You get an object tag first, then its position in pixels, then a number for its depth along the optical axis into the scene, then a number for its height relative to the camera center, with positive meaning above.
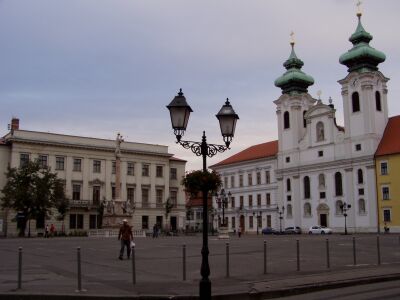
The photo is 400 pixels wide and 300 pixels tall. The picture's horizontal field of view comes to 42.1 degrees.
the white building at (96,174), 71.06 +8.10
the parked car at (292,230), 73.62 -0.68
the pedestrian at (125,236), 20.52 -0.37
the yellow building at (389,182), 65.62 +5.43
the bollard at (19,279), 12.12 -1.20
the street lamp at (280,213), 81.46 +1.83
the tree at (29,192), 60.22 +4.07
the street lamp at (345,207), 68.00 +2.32
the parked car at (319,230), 68.16 -0.66
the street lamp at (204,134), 10.77 +2.10
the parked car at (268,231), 77.43 -0.83
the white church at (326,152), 70.50 +10.78
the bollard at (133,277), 13.28 -1.30
